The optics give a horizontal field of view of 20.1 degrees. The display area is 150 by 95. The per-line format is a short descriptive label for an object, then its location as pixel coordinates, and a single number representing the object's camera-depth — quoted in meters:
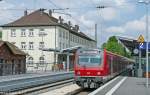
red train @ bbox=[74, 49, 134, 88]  27.83
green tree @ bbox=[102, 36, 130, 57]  124.75
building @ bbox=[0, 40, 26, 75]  44.54
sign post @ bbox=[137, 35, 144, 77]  25.92
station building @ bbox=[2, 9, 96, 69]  90.00
